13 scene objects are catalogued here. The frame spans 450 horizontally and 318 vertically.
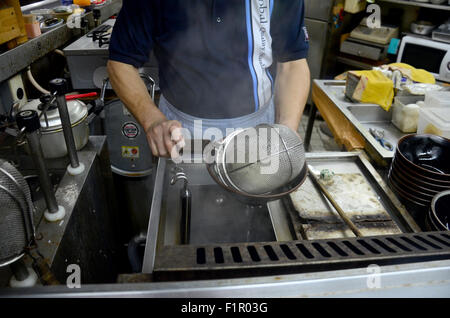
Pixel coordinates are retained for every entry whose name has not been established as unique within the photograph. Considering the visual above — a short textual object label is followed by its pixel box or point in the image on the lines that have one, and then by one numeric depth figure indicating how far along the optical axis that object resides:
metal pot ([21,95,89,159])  1.25
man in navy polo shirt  1.30
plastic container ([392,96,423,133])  1.78
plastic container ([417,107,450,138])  1.49
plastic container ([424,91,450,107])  1.66
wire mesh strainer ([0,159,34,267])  0.68
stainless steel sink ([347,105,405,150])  2.00
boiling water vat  1.17
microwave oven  3.22
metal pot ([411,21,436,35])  3.49
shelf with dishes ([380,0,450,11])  3.27
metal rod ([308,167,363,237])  1.03
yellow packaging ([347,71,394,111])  1.95
